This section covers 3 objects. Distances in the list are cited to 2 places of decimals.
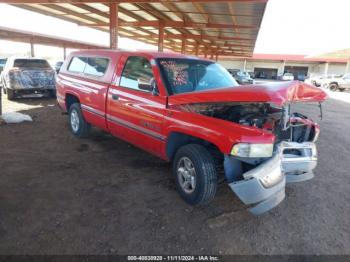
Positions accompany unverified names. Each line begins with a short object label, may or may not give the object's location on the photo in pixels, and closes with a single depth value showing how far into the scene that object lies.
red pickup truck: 2.93
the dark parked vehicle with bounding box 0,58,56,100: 10.37
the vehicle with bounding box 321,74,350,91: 27.17
